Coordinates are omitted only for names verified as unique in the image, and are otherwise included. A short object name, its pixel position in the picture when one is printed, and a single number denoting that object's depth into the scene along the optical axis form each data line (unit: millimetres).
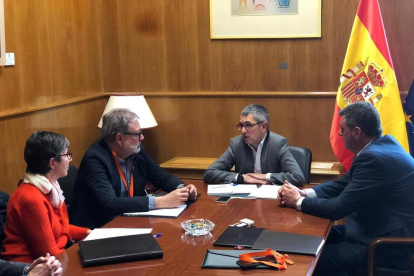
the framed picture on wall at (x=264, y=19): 4789
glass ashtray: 2695
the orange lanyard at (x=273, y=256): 2295
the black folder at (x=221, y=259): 2307
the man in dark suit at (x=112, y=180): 3158
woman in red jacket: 2654
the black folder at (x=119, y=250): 2359
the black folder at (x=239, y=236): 2559
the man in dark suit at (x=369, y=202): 2984
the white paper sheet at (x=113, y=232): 2686
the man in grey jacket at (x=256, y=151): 3979
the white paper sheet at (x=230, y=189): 3461
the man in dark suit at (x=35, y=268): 2273
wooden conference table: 2285
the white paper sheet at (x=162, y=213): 3004
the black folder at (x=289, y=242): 2465
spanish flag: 4383
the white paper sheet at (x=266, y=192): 3379
